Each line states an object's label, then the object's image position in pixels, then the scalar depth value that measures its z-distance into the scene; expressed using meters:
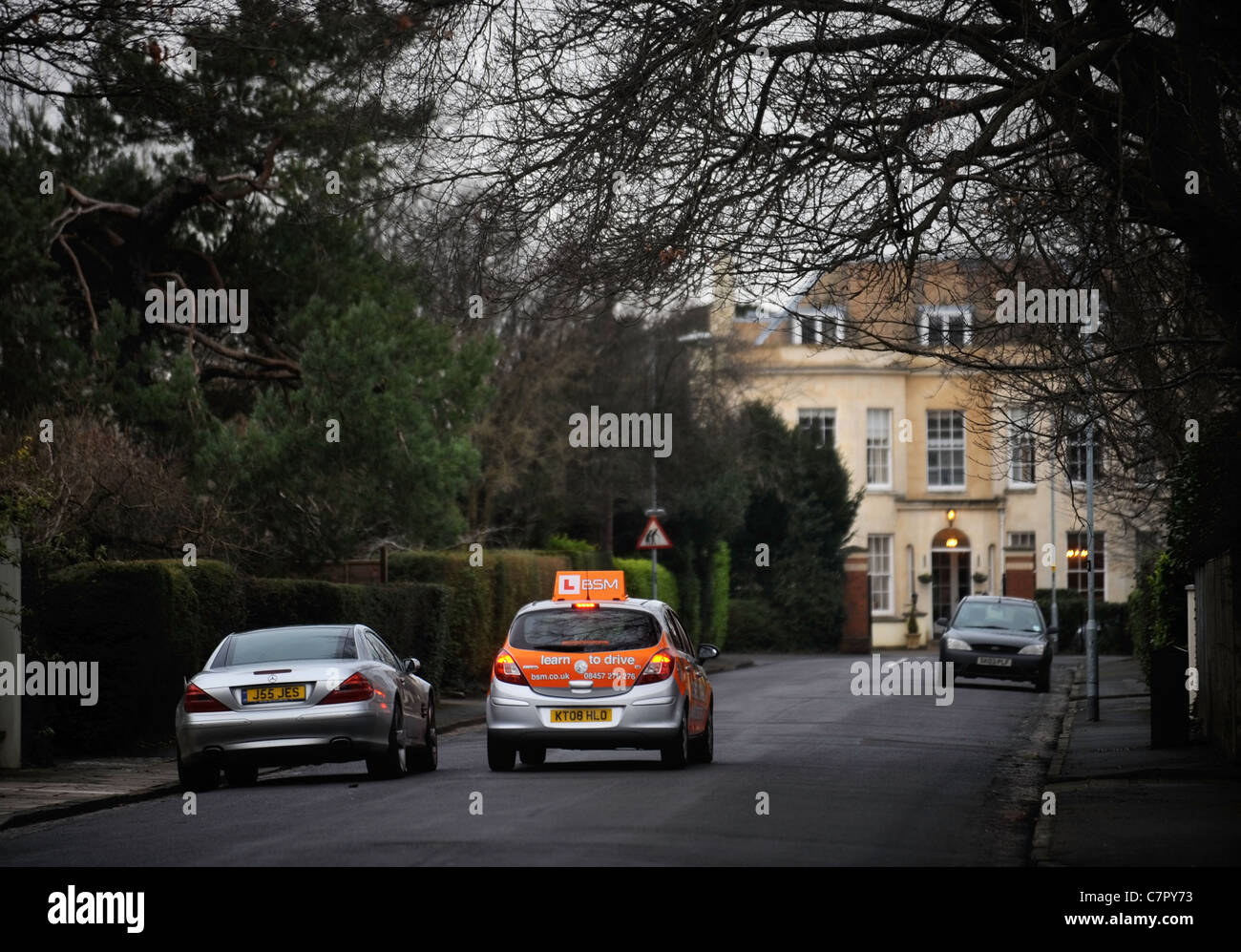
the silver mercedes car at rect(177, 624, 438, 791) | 16.38
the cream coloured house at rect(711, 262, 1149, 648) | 68.12
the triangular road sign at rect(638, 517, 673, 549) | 40.66
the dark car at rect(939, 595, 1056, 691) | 35.94
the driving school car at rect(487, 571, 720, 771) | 17.59
